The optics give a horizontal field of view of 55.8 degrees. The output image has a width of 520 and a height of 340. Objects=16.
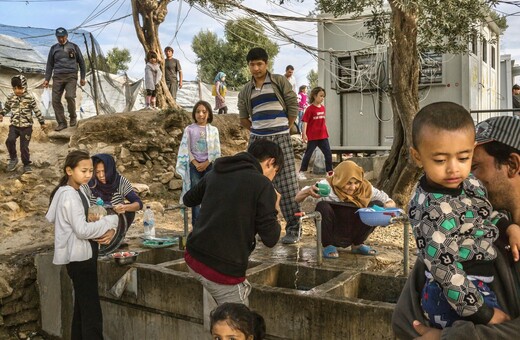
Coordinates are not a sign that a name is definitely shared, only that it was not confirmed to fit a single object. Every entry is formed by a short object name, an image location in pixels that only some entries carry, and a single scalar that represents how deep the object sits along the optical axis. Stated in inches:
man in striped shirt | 202.2
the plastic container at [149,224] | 227.0
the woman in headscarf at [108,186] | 202.7
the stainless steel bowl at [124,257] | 180.2
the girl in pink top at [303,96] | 541.6
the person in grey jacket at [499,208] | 56.7
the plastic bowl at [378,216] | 152.5
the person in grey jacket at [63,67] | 370.3
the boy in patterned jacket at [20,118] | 326.0
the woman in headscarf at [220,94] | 515.2
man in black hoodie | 113.5
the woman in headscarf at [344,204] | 177.8
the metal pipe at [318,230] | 154.1
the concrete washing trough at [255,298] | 130.9
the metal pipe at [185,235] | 203.9
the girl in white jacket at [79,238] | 150.2
